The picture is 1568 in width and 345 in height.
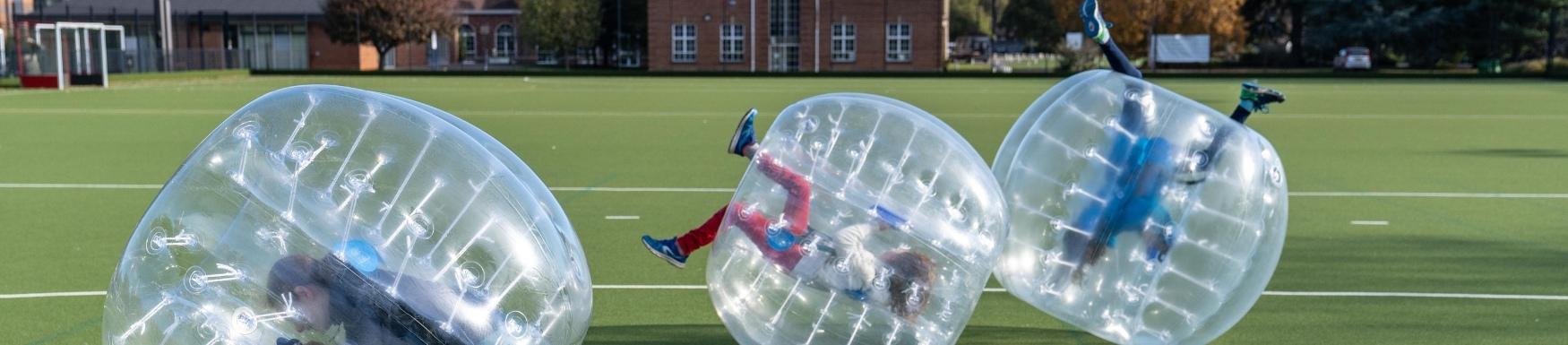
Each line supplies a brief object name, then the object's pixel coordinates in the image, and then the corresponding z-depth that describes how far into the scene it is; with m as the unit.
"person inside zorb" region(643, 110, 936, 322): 5.58
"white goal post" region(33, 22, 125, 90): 42.41
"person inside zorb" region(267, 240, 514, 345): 4.56
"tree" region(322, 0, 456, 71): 73.50
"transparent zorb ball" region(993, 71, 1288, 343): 6.38
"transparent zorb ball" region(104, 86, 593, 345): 4.58
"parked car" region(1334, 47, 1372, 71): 68.69
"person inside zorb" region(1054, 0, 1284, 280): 6.43
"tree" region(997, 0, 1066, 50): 97.31
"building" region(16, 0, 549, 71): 76.50
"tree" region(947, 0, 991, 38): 129.12
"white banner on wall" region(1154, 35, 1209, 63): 70.88
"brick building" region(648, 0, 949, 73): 75.81
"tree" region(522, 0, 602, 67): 79.81
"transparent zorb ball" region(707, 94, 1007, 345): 5.60
